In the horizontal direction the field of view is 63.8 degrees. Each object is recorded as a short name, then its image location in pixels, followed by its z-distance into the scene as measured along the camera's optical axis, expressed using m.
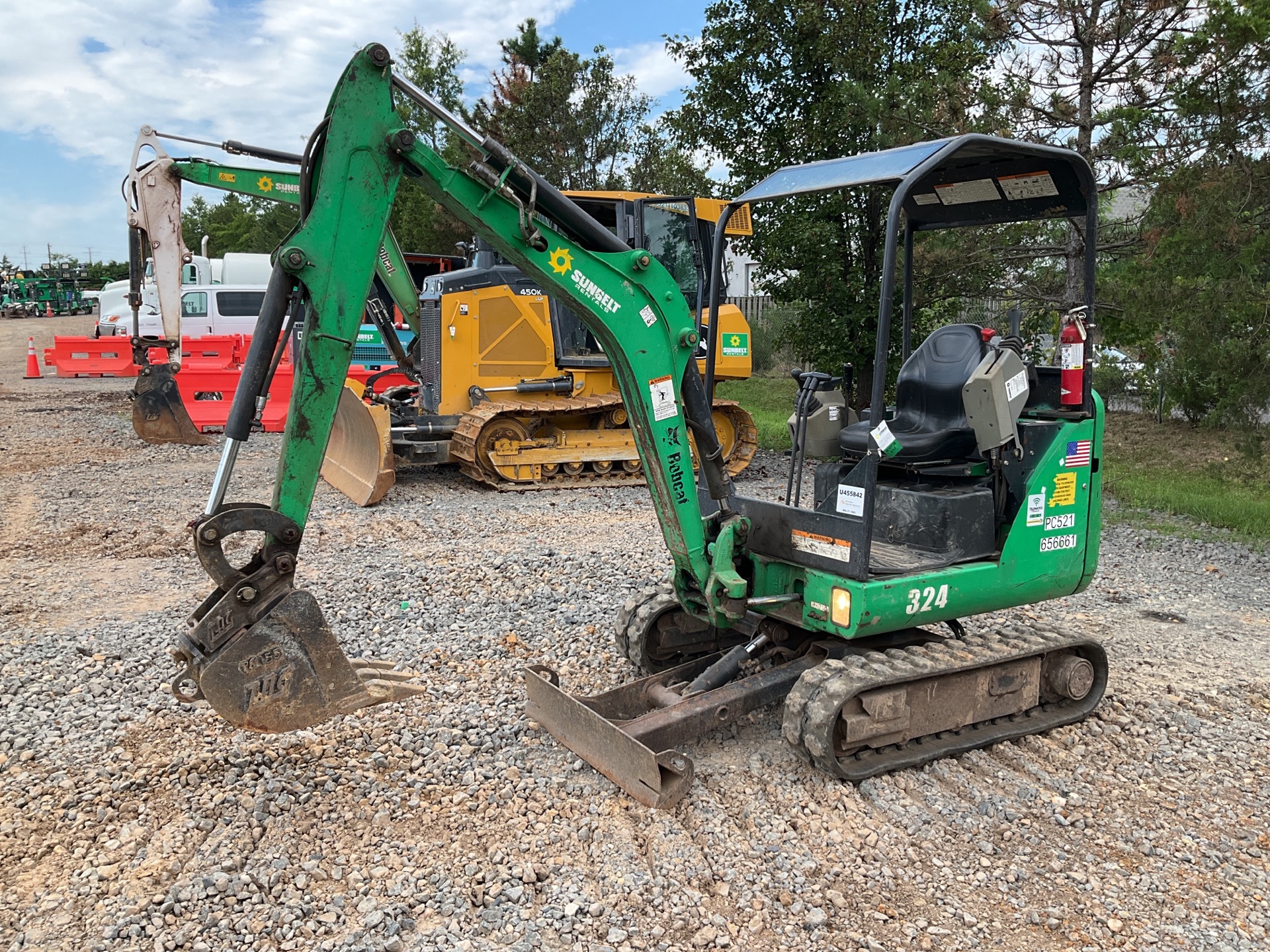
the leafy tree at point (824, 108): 11.18
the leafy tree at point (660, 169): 18.95
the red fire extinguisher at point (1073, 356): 4.82
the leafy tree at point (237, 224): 39.84
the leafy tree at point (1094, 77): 9.78
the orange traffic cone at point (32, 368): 24.36
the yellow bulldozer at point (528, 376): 11.03
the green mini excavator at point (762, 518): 3.70
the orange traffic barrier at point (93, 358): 23.91
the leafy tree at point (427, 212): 26.27
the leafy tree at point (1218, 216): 7.66
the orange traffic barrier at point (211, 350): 18.16
